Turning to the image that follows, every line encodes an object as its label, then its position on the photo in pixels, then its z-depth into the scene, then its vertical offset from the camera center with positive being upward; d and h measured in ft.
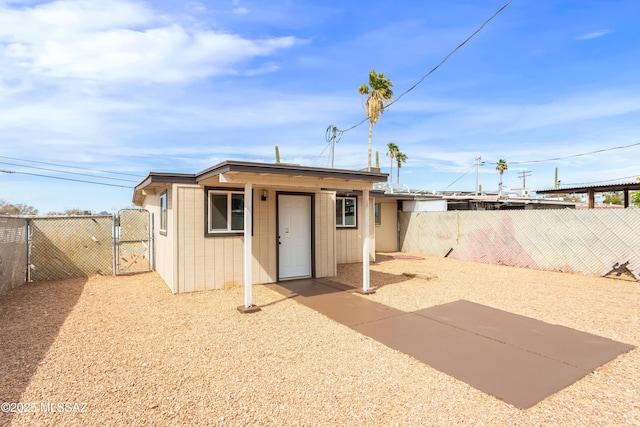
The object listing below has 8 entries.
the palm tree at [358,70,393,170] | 60.59 +23.54
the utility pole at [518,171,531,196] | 135.23 +16.85
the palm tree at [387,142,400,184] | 136.93 +28.40
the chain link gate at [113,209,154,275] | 31.76 -2.11
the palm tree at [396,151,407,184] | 145.89 +26.63
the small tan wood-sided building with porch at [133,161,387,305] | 19.76 -0.39
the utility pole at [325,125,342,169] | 62.44 +16.04
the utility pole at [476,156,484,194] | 95.71 +16.37
